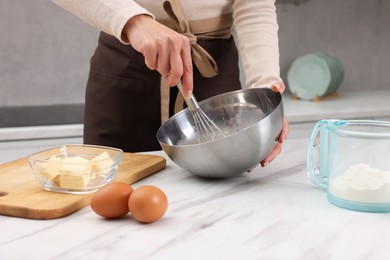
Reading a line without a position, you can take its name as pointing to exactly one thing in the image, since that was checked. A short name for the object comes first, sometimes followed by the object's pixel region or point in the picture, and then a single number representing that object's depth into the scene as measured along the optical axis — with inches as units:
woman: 57.0
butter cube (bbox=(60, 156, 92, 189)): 44.0
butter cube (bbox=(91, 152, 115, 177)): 44.5
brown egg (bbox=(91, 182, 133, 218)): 40.4
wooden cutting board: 41.4
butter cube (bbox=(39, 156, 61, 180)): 44.1
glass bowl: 44.1
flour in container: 41.5
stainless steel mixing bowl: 45.1
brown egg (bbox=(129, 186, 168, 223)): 39.7
